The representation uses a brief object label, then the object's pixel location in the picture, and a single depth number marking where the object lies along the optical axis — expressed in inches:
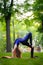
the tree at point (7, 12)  486.6
